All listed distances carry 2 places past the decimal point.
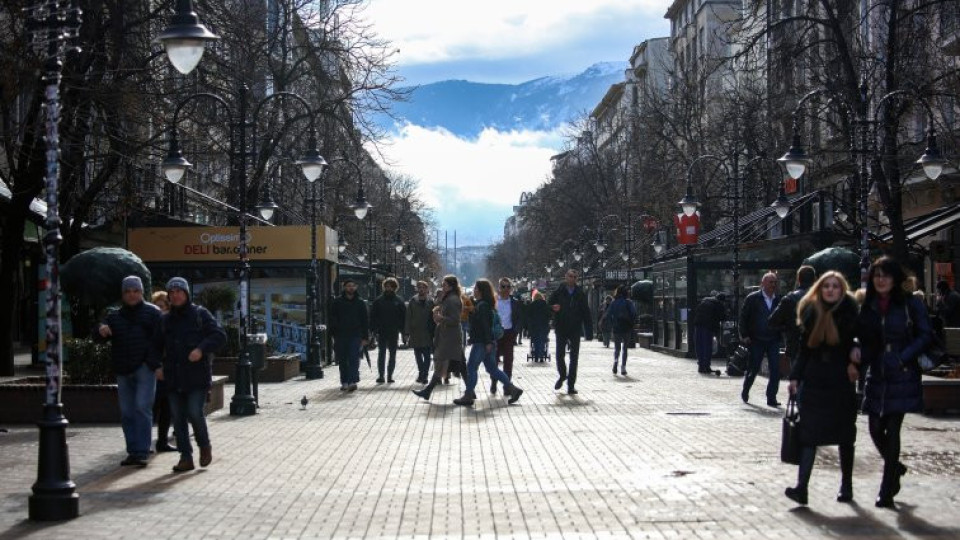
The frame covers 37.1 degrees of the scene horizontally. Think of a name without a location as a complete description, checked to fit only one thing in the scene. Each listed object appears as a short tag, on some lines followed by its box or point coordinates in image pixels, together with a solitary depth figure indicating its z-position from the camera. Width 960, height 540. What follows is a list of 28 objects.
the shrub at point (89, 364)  17.06
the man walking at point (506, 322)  22.80
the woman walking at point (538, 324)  31.58
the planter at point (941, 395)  16.86
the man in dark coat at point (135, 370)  12.40
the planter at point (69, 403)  16.56
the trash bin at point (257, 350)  19.09
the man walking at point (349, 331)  22.98
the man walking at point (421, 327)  23.95
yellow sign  29.70
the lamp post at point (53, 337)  9.36
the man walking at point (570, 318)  20.98
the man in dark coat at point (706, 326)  27.31
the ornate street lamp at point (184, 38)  12.07
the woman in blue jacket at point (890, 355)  9.70
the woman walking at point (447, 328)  19.83
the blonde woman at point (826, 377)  9.50
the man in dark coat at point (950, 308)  26.22
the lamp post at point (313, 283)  24.08
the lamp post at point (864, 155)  19.80
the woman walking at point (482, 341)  19.25
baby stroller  33.44
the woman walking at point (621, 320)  27.62
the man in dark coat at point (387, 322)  24.91
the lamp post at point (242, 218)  18.17
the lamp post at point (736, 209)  32.12
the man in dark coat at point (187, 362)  12.03
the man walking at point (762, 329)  18.67
